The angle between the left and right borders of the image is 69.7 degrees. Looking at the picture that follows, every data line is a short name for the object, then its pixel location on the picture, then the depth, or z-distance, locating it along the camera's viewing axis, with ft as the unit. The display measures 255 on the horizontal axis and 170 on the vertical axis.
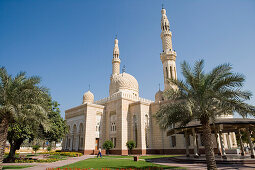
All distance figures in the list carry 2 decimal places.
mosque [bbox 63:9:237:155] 85.35
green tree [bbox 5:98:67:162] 48.08
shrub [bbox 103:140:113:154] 82.94
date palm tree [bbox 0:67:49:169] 33.27
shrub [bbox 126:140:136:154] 80.74
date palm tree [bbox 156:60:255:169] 32.90
